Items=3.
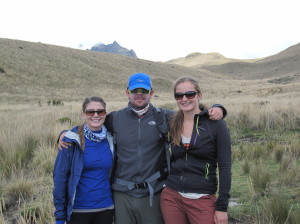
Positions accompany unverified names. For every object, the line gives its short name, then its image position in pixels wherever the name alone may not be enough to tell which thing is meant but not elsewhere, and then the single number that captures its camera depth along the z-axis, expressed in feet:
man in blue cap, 8.75
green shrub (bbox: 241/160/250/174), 16.69
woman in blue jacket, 8.34
